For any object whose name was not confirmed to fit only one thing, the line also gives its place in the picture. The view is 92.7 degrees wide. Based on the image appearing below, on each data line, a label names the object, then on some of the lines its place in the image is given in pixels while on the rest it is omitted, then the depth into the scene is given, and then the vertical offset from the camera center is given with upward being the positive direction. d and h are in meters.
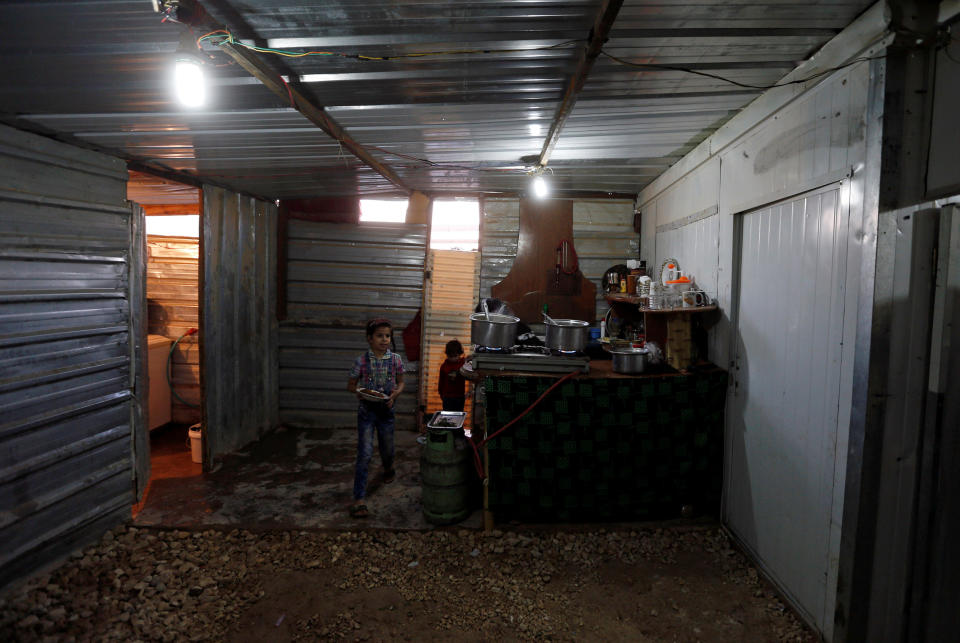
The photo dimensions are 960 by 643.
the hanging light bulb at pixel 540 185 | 5.79 +1.50
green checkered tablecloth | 4.32 -1.41
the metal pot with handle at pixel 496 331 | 4.53 -0.33
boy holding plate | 4.90 -1.00
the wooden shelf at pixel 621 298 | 5.55 +0.04
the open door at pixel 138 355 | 4.71 -0.71
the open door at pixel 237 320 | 6.03 -0.43
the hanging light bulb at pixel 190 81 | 2.44 +1.15
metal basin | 4.41 -0.56
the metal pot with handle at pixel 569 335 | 4.52 -0.36
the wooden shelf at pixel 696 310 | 4.21 -0.06
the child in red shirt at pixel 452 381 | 6.15 -1.14
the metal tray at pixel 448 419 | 4.68 -1.32
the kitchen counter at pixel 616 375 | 4.38 -0.72
